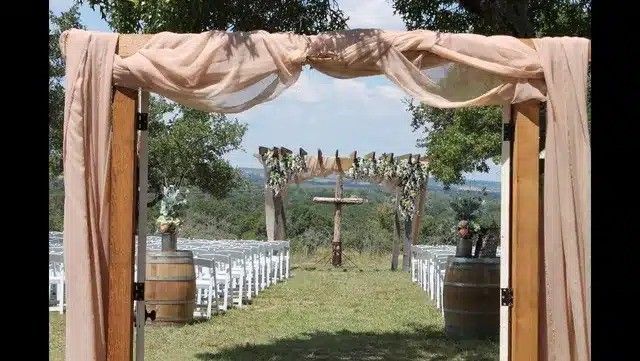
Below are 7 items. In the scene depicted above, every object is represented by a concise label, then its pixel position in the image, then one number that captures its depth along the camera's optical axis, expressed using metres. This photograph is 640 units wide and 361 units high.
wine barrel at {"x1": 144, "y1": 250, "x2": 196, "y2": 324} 8.86
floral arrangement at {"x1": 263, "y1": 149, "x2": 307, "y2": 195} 17.27
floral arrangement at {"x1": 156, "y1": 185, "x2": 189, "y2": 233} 9.30
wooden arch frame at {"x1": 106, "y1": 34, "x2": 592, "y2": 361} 4.61
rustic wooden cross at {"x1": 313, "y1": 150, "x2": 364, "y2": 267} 18.75
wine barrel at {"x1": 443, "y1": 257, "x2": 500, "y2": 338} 8.20
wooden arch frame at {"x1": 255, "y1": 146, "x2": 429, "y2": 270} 17.59
